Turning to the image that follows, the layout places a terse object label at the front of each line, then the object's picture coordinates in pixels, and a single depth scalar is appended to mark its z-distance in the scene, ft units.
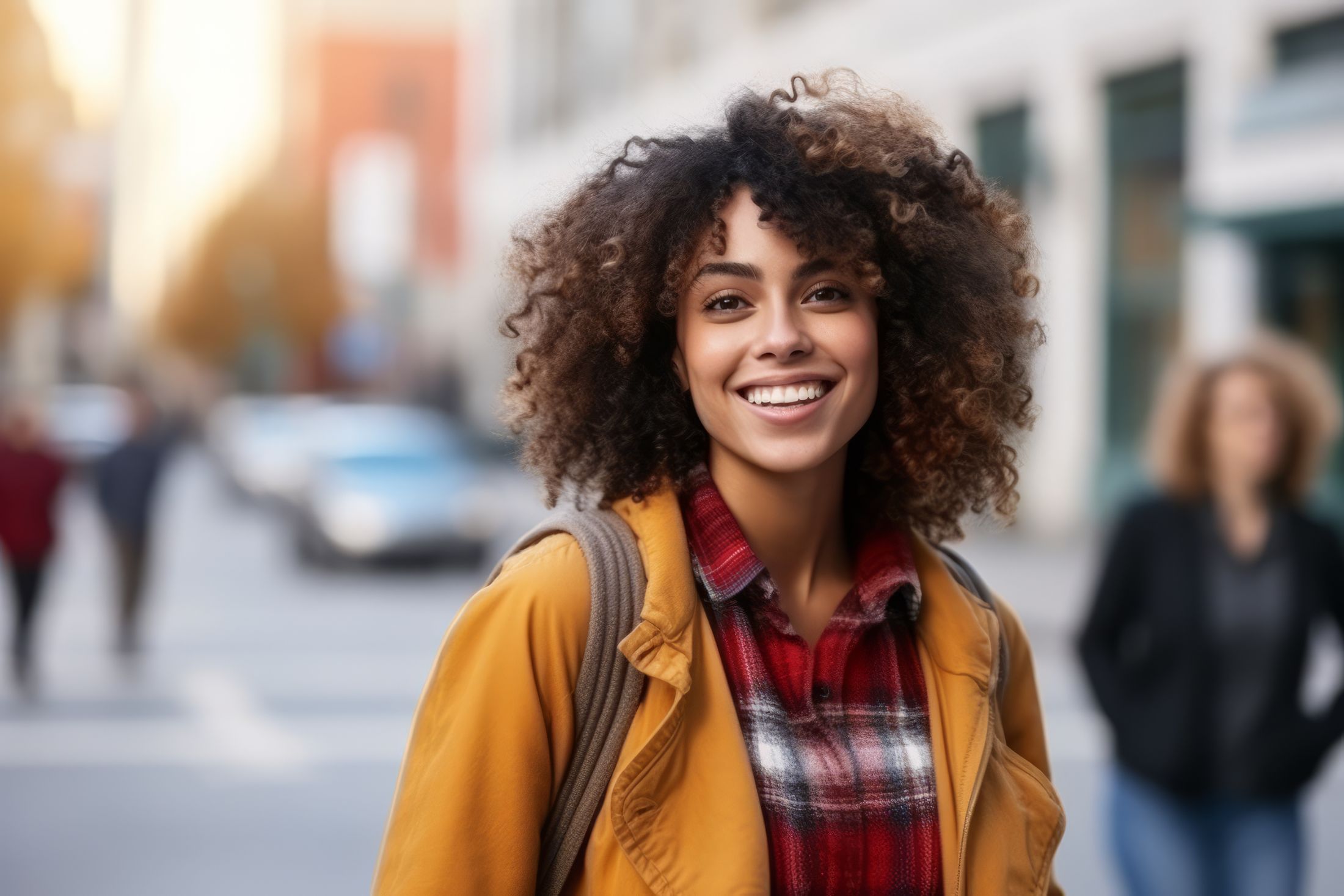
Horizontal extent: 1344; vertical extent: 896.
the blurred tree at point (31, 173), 98.43
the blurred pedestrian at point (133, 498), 42.73
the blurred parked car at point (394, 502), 63.41
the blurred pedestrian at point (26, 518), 37.70
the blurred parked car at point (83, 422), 117.70
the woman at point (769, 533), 6.95
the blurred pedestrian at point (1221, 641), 13.32
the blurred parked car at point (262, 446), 98.94
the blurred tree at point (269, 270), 224.53
